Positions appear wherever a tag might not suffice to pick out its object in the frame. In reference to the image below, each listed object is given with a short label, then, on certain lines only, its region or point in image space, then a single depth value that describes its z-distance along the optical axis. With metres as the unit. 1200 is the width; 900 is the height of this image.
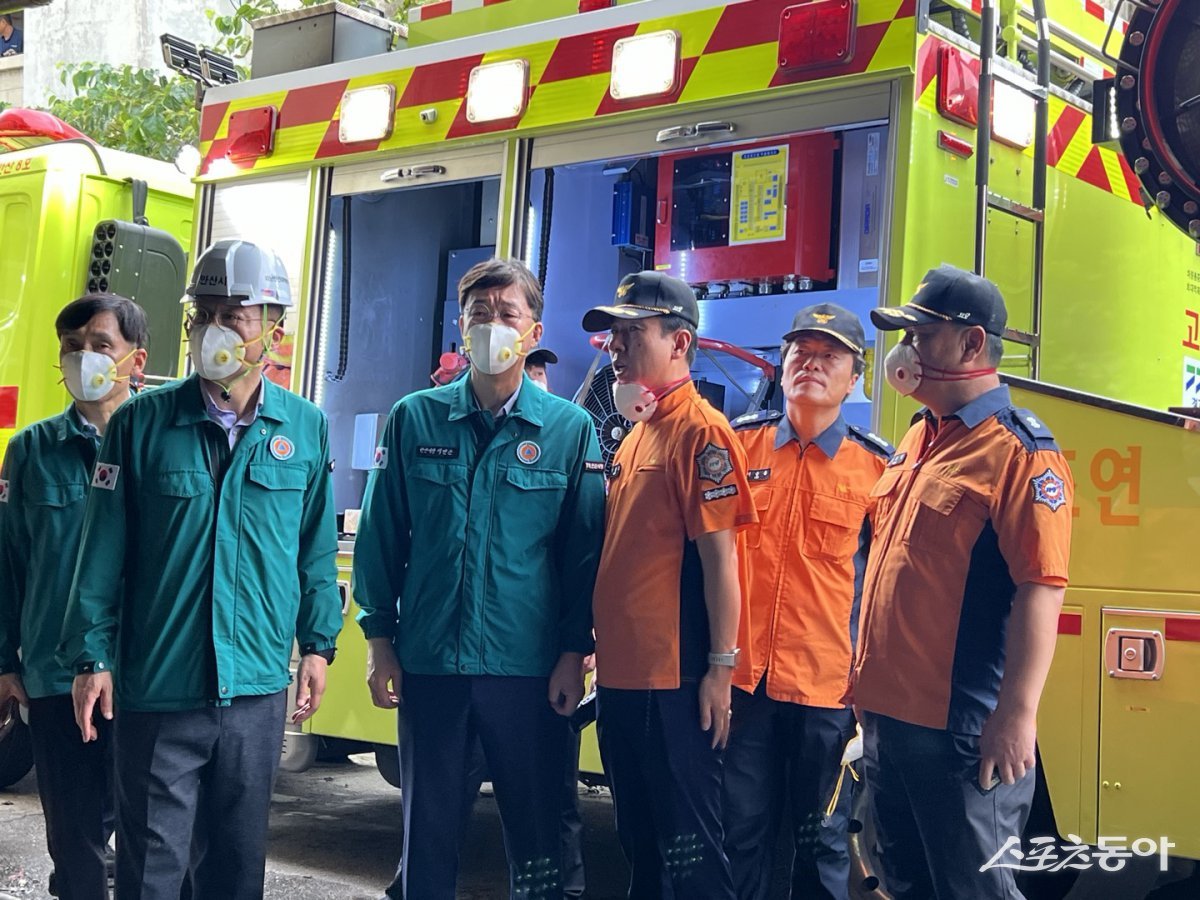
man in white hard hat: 3.46
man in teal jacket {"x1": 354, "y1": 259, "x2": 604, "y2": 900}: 3.66
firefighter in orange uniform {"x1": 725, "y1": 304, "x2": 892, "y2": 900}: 3.87
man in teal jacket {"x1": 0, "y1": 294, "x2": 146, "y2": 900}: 4.13
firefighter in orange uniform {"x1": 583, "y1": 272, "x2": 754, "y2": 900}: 3.66
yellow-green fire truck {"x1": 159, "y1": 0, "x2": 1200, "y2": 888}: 3.95
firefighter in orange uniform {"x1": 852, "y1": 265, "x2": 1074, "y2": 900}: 3.08
